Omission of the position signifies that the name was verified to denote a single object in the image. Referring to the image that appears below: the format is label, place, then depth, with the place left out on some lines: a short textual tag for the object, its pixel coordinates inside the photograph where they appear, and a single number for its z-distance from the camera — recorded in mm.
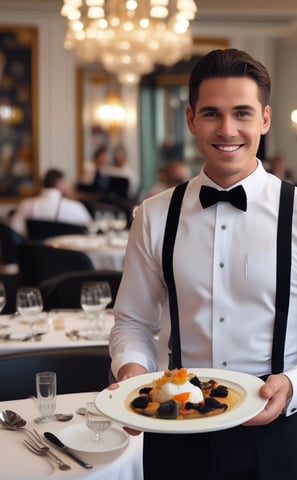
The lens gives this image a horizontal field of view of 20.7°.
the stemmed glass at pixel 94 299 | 3664
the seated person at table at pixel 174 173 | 8656
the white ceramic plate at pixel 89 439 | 2070
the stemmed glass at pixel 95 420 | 2074
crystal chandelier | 8109
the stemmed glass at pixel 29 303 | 3592
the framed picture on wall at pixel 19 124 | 13008
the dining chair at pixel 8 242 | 7500
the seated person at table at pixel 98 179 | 12562
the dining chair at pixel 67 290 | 4426
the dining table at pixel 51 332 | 3457
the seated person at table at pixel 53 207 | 8188
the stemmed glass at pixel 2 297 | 3804
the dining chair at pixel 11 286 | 5605
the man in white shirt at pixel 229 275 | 1761
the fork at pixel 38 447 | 2002
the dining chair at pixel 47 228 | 7609
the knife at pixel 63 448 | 2000
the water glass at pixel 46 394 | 2289
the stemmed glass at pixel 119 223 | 7914
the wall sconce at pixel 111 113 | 13664
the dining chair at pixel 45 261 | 5730
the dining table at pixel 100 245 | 6781
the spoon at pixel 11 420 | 2273
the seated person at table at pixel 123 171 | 13156
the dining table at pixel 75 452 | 1970
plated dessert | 1624
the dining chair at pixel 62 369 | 2824
